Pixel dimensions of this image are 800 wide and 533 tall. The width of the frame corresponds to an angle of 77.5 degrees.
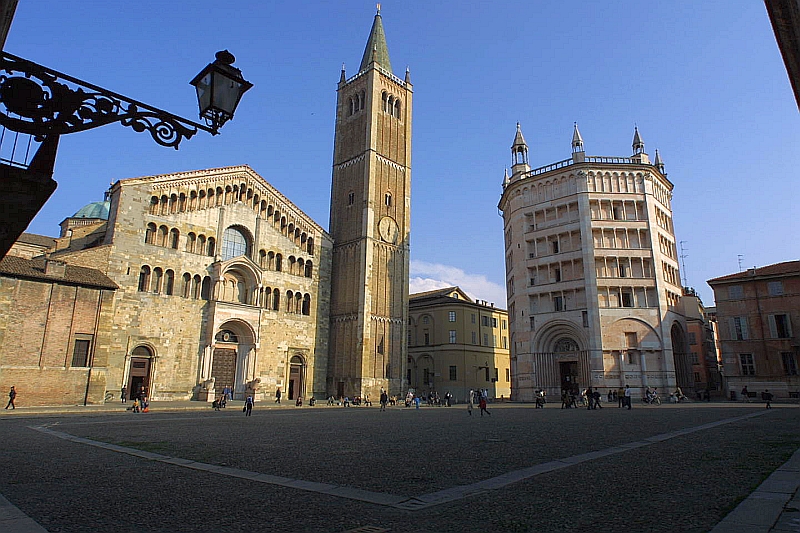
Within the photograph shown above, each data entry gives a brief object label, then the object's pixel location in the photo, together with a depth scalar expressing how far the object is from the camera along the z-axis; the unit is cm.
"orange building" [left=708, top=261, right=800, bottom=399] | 4291
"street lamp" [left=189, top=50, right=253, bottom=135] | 495
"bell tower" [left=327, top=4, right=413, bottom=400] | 4631
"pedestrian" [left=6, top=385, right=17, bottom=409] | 2671
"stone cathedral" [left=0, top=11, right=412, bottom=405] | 3077
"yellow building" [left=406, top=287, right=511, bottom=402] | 5941
